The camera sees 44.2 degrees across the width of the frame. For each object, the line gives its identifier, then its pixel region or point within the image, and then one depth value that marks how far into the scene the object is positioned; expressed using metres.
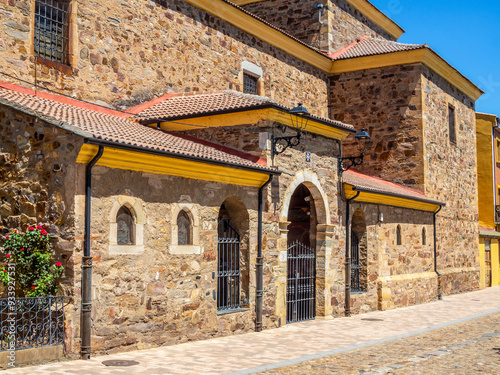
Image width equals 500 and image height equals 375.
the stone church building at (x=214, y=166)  8.84
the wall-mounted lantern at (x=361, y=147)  20.73
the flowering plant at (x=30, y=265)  8.34
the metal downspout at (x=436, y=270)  20.27
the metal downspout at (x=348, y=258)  14.89
